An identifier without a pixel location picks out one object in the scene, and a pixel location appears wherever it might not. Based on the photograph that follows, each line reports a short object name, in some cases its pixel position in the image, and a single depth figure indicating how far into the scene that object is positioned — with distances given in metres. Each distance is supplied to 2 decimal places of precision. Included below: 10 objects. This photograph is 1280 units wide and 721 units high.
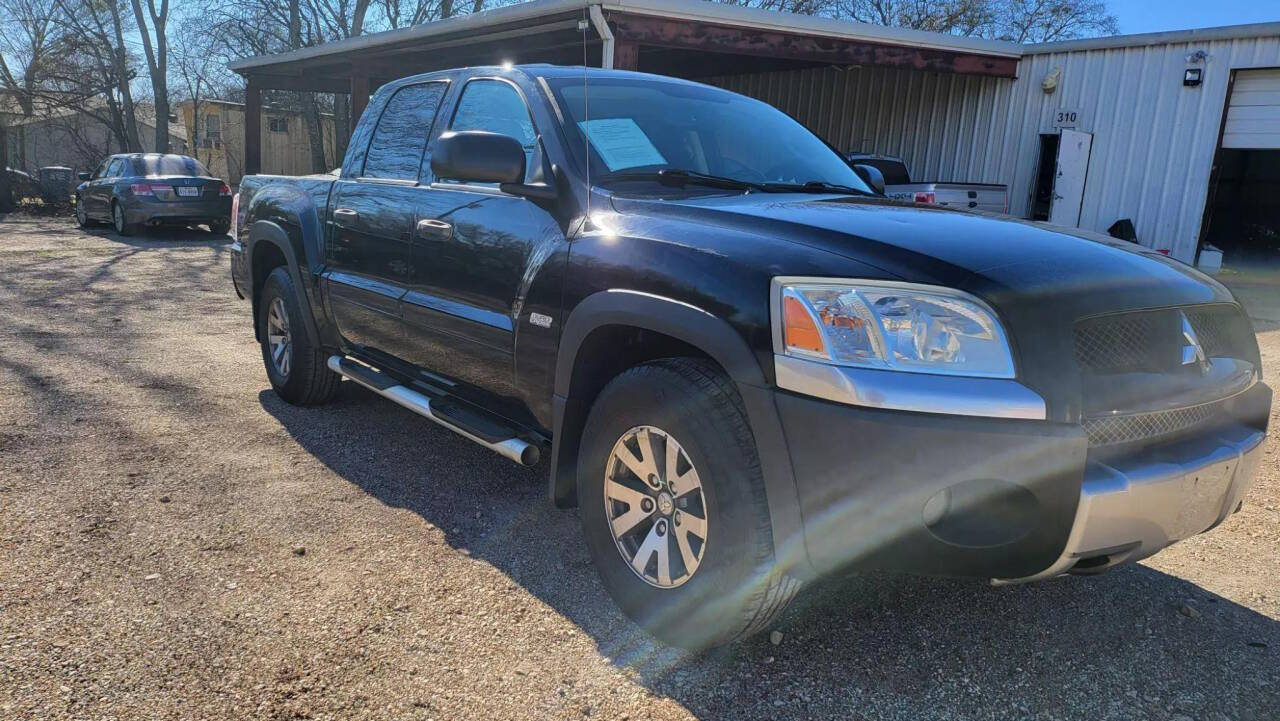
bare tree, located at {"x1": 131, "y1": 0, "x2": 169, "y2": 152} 29.28
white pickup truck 11.39
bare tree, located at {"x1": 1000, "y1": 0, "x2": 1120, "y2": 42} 34.78
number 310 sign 13.83
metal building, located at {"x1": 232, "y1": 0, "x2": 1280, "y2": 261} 11.37
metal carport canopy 10.31
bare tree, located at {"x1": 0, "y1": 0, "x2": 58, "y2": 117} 29.09
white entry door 13.65
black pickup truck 2.13
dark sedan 16.23
